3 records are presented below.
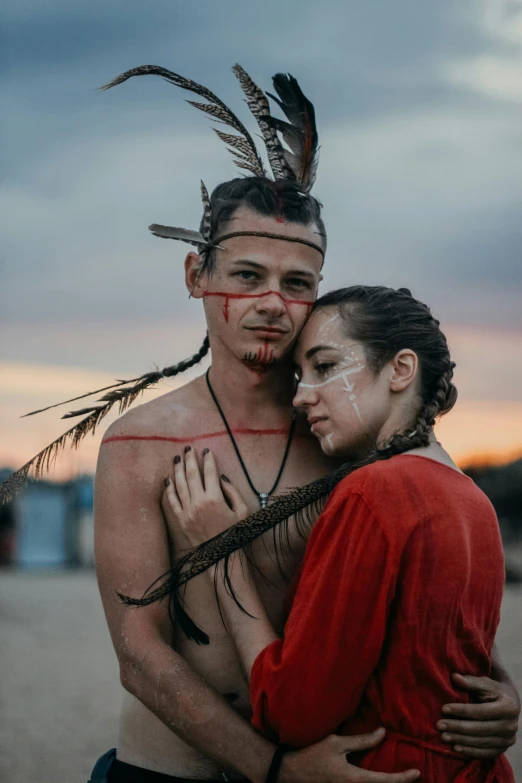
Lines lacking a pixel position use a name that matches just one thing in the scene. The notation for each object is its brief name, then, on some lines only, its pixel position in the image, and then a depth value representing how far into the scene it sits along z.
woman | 2.38
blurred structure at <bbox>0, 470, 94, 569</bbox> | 21.67
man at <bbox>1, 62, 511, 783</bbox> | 2.94
